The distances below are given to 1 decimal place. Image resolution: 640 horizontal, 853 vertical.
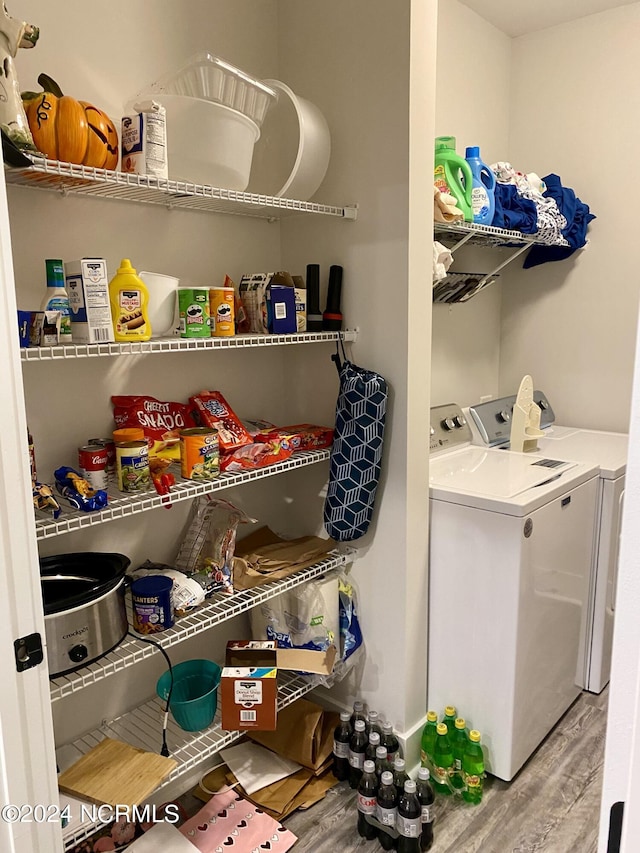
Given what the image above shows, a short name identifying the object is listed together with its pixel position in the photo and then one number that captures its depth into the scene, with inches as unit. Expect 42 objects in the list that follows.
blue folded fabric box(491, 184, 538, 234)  99.4
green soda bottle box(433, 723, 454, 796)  81.5
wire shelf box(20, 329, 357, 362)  52.0
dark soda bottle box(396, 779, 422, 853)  70.4
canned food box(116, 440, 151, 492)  61.9
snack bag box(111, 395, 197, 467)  68.6
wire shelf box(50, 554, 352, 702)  57.1
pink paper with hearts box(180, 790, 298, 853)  71.7
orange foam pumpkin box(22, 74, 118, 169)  52.6
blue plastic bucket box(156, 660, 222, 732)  69.9
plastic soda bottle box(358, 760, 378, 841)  73.6
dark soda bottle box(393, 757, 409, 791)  75.6
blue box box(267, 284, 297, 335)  73.8
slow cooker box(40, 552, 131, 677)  55.7
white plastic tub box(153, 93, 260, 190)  63.0
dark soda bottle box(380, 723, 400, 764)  80.1
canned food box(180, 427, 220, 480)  67.8
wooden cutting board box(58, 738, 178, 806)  57.4
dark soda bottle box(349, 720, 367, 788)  80.5
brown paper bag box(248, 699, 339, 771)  82.4
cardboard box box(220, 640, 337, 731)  69.5
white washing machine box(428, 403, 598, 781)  78.7
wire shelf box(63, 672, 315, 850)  68.2
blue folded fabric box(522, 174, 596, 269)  111.9
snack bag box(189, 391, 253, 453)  74.1
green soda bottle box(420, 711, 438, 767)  83.4
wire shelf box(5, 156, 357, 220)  53.1
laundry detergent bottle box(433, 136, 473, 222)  87.2
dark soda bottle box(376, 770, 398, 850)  72.2
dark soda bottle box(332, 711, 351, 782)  82.4
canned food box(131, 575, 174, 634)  64.6
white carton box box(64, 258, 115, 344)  56.1
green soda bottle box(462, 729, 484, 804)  79.2
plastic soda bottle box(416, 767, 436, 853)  72.2
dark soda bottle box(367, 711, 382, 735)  83.5
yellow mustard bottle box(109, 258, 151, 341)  58.9
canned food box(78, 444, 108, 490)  61.9
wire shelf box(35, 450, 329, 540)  54.6
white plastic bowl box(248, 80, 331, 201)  75.2
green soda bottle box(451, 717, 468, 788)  81.4
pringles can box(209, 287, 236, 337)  68.1
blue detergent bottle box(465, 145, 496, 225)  93.3
